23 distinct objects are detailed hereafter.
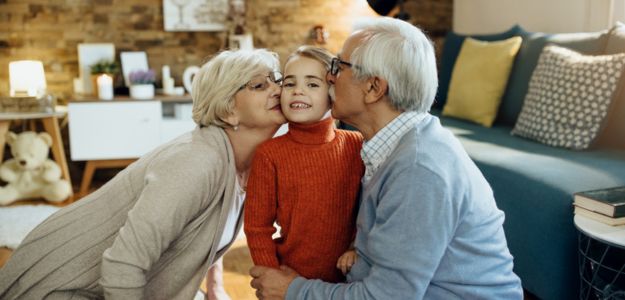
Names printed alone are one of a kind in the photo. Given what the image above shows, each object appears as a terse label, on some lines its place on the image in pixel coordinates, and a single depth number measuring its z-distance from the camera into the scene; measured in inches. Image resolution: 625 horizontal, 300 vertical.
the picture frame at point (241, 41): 167.0
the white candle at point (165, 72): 167.6
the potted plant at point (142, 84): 159.0
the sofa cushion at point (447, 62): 153.0
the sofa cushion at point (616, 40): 99.3
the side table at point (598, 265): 67.5
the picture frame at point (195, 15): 173.8
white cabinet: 154.5
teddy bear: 149.0
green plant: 162.0
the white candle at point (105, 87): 155.3
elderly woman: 55.7
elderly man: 47.7
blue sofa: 78.0
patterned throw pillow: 94.4
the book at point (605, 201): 66.5
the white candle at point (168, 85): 165.8
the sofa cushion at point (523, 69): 115.2
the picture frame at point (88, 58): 166.7
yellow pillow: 126.8
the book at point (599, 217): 66.9
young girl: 61.1
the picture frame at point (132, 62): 168.6
